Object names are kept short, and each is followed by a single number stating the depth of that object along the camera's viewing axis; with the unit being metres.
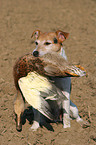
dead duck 7.04
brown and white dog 8.81
